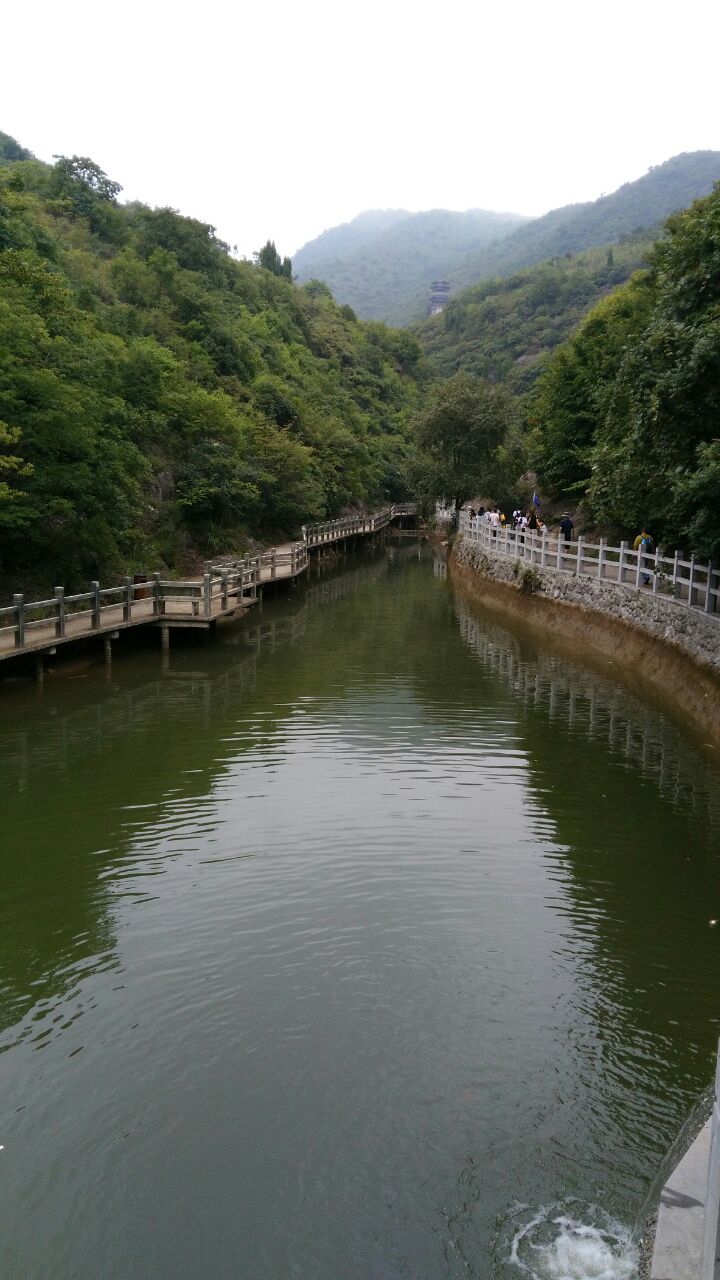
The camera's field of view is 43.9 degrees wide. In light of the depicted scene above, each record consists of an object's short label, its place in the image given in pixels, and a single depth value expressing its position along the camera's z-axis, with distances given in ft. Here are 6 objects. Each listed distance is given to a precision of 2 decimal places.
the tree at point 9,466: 57.93
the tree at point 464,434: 165.27
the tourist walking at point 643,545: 74.54
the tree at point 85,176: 204.36
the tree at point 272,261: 359.87
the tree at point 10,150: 287.69
